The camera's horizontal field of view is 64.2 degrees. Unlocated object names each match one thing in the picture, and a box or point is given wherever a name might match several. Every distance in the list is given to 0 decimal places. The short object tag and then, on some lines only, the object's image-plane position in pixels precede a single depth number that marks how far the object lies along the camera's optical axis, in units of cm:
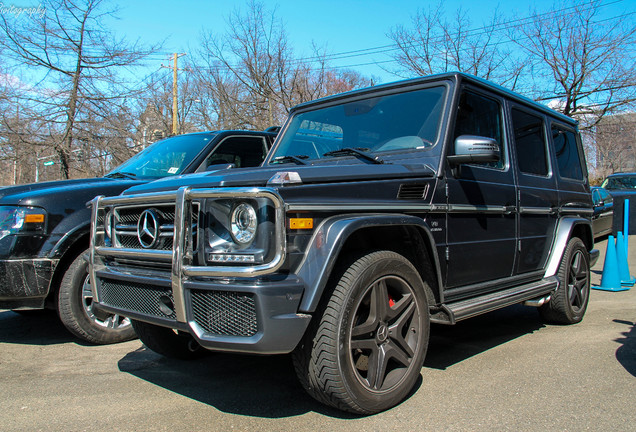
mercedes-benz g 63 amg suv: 250
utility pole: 2350
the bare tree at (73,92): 1187
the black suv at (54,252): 406
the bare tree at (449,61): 1936
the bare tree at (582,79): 1831
